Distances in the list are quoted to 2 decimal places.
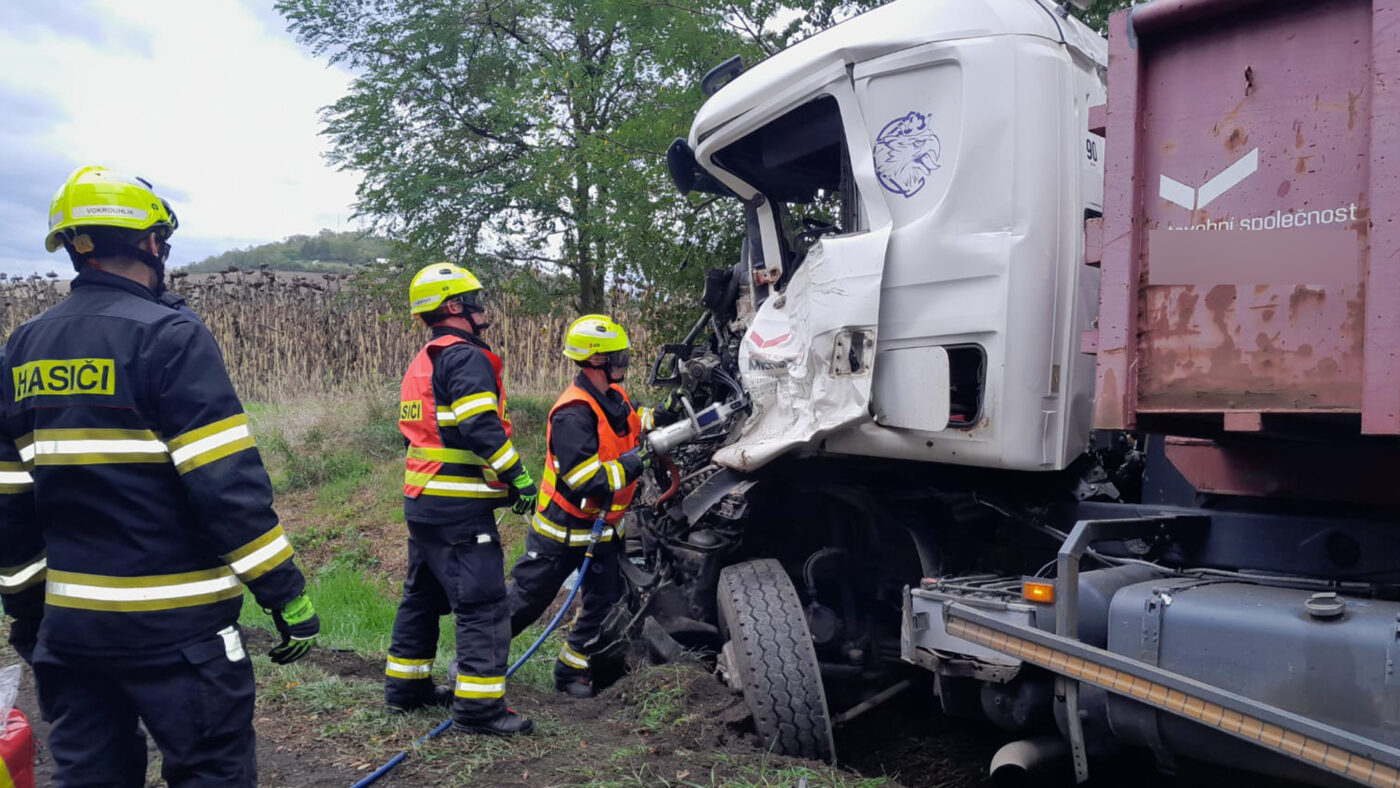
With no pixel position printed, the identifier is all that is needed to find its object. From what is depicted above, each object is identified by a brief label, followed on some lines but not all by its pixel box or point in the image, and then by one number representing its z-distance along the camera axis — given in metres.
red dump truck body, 2.49
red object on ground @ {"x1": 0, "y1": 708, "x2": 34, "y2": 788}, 2.36
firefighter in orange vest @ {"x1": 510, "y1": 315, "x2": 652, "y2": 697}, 4.80
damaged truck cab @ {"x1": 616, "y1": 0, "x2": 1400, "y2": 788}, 2.58
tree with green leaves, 8.88
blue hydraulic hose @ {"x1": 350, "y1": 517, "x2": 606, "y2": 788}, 4.96
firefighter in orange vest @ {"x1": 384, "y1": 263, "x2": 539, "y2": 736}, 4.24
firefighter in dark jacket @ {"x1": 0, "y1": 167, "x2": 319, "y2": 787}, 2.60
